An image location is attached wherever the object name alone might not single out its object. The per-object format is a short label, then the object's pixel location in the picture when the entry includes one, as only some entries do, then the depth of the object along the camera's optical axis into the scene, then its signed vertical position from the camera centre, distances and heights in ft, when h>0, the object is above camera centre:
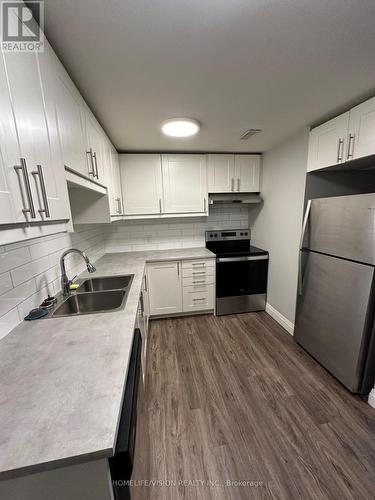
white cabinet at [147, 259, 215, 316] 8.63 -3.16
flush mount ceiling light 5.63 +2.59
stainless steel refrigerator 4.71 -2.02
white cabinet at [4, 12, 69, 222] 2.15 +1.00
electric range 8.79 -2.99
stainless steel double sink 4.56 -2.04
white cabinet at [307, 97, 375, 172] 4.68 +1.91
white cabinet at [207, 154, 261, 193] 8.91 +1.82
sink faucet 4.67 -1.39
